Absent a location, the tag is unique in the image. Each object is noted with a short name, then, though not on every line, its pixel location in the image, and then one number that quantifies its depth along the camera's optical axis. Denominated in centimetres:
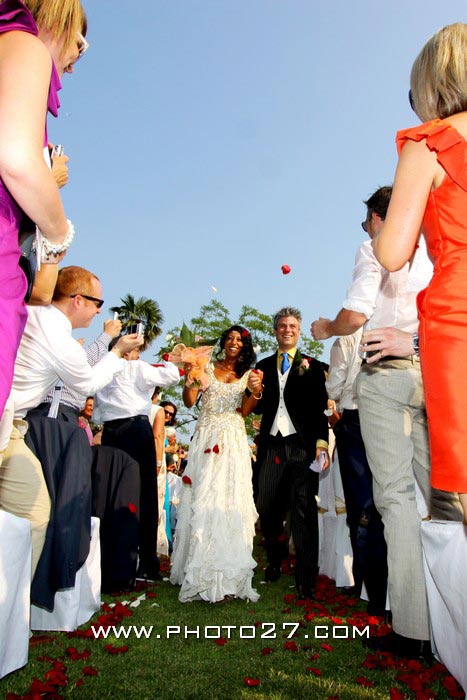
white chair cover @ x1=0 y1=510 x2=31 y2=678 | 253
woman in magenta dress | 160
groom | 585
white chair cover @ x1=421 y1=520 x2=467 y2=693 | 215
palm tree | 3794
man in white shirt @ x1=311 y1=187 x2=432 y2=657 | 315
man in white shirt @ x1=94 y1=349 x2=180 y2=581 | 673
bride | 532
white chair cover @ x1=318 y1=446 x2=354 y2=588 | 592
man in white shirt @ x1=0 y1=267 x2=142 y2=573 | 316
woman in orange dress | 177
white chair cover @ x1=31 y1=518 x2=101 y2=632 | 396
